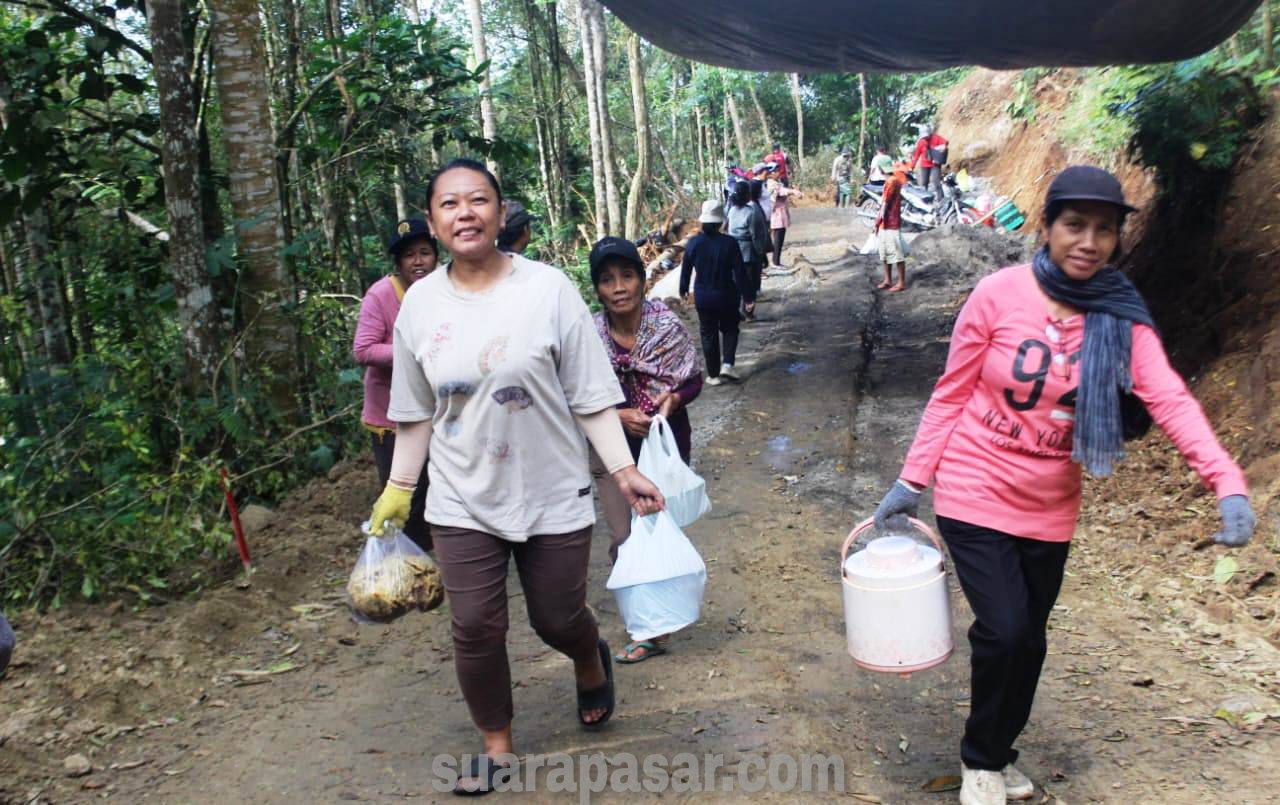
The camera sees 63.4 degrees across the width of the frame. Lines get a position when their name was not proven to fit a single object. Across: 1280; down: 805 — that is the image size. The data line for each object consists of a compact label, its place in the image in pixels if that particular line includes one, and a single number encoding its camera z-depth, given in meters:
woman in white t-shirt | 3.05
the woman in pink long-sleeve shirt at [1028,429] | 2.71
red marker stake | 5.06
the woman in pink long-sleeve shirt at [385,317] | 4.89
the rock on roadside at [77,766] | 3.62
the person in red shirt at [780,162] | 21.83
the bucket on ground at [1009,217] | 16.17
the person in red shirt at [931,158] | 19.34
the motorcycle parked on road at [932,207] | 18.83
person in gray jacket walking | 12.41
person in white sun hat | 9.59
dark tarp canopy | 6.73
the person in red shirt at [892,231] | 13.42
